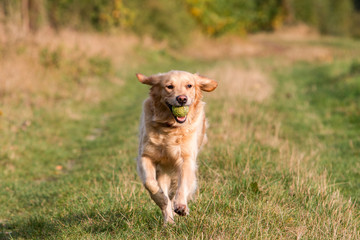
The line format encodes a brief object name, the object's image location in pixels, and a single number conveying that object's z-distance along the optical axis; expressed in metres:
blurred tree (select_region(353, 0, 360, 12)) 133.41
